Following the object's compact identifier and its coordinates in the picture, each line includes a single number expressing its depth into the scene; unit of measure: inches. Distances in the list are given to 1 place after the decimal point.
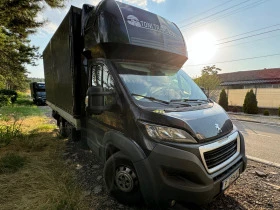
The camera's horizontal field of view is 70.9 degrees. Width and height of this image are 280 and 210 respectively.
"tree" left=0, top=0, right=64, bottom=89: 272.6
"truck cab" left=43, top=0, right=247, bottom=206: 88.9
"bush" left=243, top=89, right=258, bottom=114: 637.9
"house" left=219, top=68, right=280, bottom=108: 649.0
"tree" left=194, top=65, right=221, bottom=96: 973.8
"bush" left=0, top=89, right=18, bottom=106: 954.2
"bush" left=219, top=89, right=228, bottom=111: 727.7
